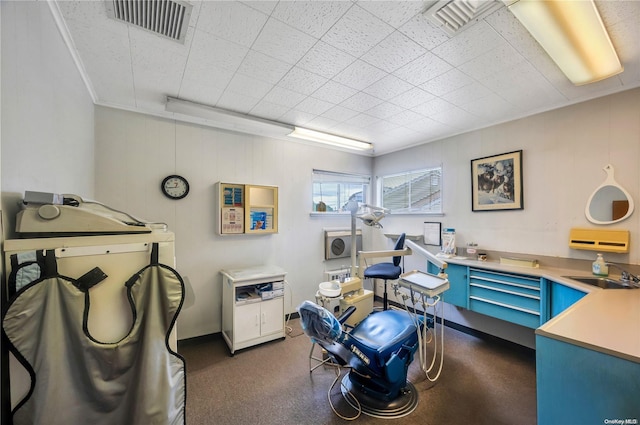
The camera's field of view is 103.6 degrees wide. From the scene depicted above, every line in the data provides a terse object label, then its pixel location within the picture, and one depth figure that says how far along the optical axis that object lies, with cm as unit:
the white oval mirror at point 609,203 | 225
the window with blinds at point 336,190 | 407
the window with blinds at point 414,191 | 376
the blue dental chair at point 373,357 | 190
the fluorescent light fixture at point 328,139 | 340
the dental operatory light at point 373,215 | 296
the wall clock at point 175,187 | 283
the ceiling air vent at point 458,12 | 134
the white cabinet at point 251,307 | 278
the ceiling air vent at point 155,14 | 137
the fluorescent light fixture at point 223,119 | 254
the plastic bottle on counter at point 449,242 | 334
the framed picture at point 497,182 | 289
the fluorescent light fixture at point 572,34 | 136
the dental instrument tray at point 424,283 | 195
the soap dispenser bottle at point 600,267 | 224
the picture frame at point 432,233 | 362
